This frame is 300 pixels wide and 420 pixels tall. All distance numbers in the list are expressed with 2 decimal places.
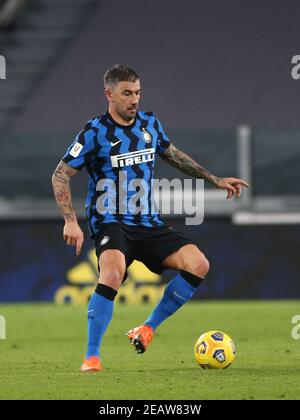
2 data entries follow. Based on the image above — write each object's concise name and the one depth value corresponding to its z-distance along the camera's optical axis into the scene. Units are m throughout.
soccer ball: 13.34
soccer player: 13.47
